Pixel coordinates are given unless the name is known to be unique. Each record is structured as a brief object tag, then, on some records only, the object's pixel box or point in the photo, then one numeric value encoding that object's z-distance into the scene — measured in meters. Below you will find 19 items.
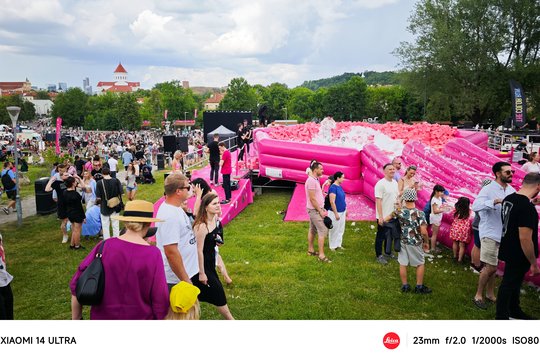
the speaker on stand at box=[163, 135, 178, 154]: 17.56
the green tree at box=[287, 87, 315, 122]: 72.00
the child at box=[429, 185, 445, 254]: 5.48
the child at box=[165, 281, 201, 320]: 2.19
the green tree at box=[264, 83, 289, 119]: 74.81
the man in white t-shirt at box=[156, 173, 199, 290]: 2.77
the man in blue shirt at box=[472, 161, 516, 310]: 3.81
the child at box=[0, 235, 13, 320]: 3.02
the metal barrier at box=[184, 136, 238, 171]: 14.08
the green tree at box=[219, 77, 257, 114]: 62.91
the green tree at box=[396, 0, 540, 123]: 20.22
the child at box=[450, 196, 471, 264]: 5.13
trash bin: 8.83
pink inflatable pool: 6.39
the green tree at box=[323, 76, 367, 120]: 61.34
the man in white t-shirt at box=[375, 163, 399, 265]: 4.97
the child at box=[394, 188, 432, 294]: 4.11
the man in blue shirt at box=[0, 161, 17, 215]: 8.85
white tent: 17.41
